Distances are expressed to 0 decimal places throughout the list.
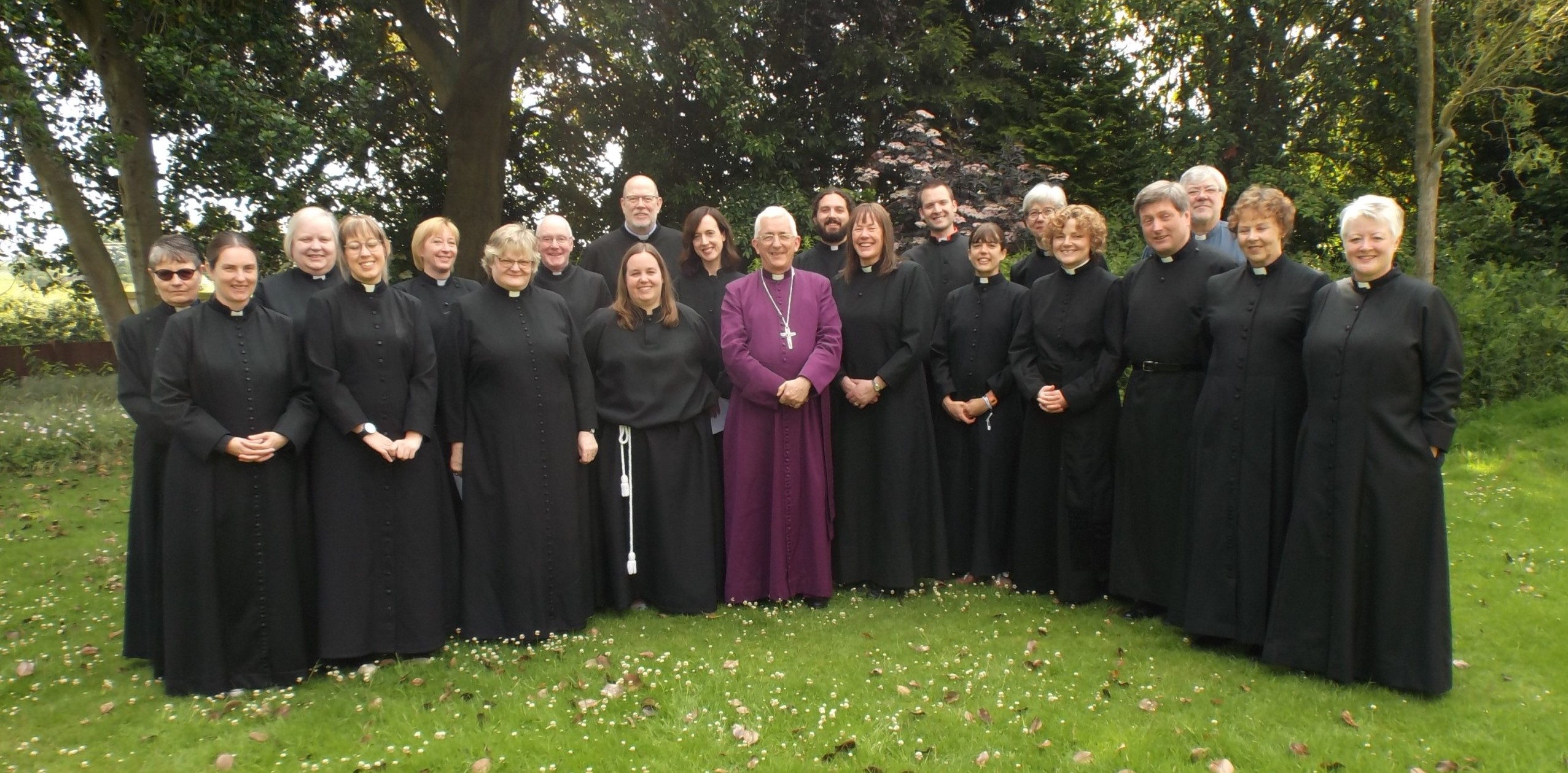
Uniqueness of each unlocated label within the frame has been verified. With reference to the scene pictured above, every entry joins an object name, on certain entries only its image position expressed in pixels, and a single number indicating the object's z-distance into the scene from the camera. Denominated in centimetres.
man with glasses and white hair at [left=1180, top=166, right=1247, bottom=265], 630
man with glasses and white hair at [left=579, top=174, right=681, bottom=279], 739
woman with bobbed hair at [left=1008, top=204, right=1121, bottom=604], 614
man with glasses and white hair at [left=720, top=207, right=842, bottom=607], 636
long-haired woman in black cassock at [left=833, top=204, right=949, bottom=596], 651
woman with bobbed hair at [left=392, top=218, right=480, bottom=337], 595
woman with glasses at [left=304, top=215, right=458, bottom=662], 525
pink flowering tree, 1196
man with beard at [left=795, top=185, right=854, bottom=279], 700
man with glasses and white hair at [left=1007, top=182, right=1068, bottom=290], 689
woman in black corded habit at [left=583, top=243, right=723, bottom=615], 627
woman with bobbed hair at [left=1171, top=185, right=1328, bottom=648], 513
